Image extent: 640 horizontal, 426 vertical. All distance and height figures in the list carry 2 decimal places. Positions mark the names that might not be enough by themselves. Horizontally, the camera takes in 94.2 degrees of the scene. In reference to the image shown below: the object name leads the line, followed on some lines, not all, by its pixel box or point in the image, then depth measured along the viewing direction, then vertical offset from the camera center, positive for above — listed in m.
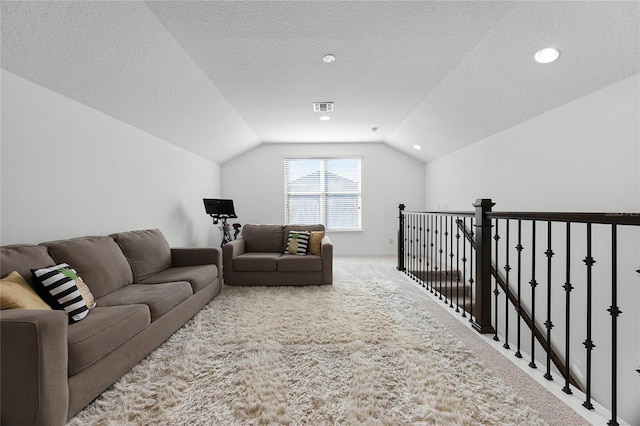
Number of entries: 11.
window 6.83 +0.48
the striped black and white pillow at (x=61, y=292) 1.81 -0.51
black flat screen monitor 5.21 +0.05
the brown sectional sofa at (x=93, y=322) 1.30 -0.67
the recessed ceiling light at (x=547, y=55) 2.49 +1.31
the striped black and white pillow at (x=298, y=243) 4.32 -0.50
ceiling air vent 4.21 +1.50
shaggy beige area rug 1.51 -1.04
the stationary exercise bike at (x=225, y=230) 5.45 -0.37
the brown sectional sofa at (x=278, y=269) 3.97 -0.79
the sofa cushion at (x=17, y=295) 1.53 -0.45
